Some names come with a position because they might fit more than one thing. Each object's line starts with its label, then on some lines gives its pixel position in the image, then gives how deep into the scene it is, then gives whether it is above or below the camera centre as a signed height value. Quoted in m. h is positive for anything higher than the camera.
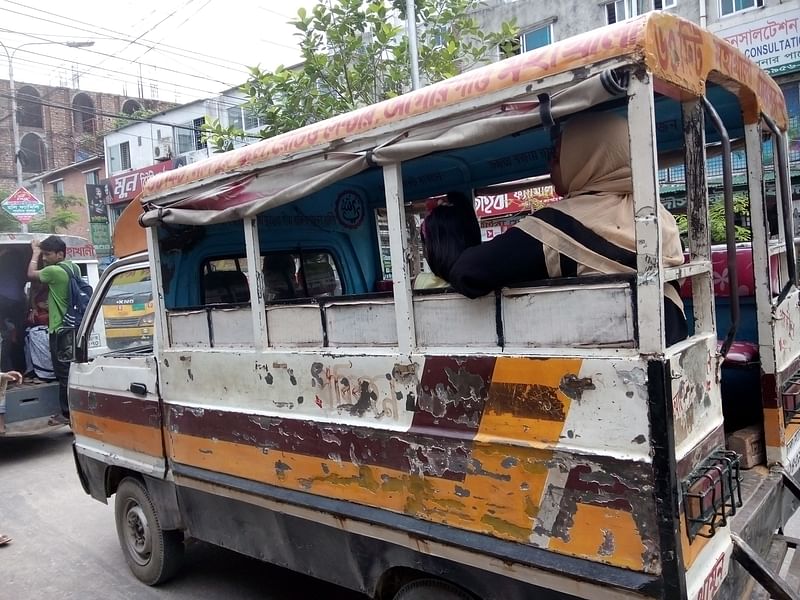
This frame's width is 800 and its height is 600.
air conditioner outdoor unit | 22.91 +5.37
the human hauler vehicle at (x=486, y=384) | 1.85 -0.41
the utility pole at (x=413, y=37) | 9.48 +3.56
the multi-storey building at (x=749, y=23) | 11.54 +4.24
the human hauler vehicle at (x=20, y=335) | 7.04 -0.32
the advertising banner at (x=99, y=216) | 23.08 +3.18
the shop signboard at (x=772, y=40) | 11.48 +3.81
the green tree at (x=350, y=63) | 9.47 +3.34
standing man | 7.03 +0.26
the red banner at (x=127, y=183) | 21.95 +4.20
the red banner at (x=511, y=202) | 4.91 +0.63
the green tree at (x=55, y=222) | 21.80 +2.94
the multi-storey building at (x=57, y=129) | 30.44 +8.70
